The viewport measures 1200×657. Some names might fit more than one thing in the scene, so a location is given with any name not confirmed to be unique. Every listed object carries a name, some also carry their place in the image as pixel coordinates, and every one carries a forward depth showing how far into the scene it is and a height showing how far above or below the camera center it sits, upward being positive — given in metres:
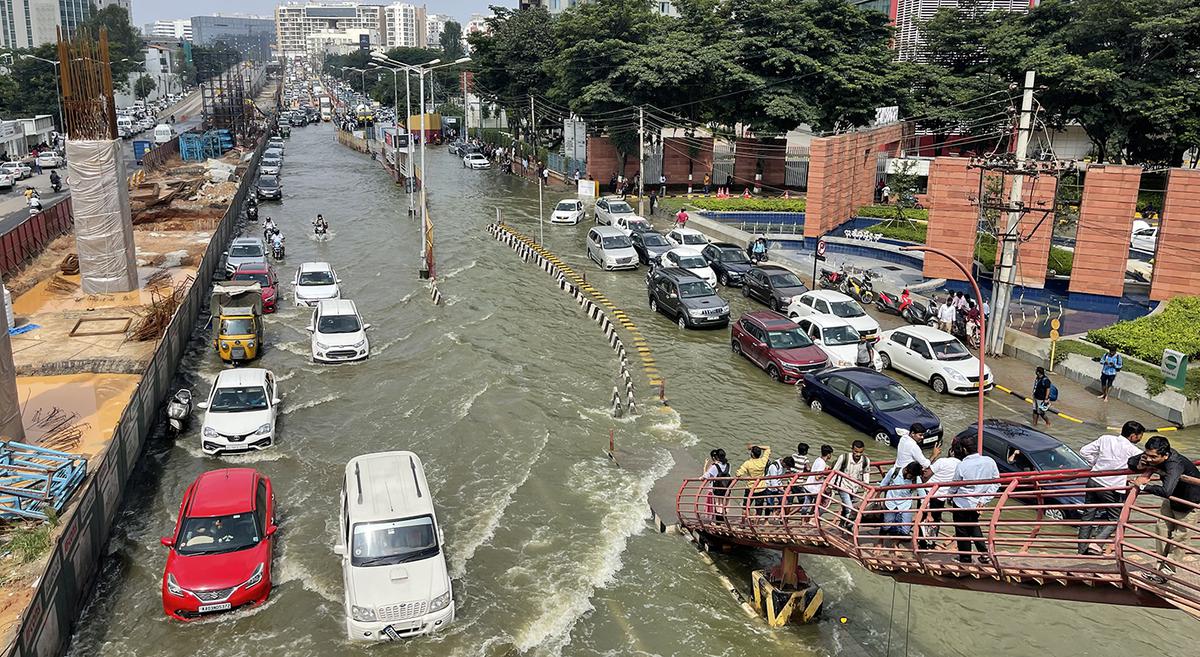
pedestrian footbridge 8.91 -5.16
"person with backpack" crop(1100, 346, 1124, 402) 23.20 -5.63
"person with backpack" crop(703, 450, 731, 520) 15.81 -6.24
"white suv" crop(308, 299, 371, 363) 27.16 -6.10
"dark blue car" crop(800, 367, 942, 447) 20.55 -6.19
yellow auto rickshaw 27.08 -5.77
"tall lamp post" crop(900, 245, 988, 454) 15.91 -2.86
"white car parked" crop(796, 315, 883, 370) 25.79 -5.72
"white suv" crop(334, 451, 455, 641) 13.63 -6.78
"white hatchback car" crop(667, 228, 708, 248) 40.09 -4.27
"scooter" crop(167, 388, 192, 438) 21.52 -6.76
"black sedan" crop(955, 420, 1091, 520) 17.05 -5.93
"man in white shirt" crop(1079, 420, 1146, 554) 11.93 -4.46
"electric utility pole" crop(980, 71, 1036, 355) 24.88 -2.84
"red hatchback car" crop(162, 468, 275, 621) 14.26 -6.97
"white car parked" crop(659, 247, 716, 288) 35.25 -4.81
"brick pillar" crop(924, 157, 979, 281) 34.31 -2.40
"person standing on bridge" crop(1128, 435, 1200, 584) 8.85 -3.52
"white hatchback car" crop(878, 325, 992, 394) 24.02 -5.89
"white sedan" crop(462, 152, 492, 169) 81.38 -2.03
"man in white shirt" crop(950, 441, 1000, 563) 12.27 -4.83
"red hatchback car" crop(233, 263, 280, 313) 33.09 -5.33
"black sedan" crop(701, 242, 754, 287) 36.19 -4.92
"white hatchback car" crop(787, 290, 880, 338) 27.77 -5.24
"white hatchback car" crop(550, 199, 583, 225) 52.00 -4.18
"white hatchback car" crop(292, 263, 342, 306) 33.12 -5.59
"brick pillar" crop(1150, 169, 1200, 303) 28.77 -2.91
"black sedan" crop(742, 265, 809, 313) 32.06 -5.20
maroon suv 25.08 -5.89
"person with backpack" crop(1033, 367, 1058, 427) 21.98 -6.07
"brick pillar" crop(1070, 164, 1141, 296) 29.97 -2.64
